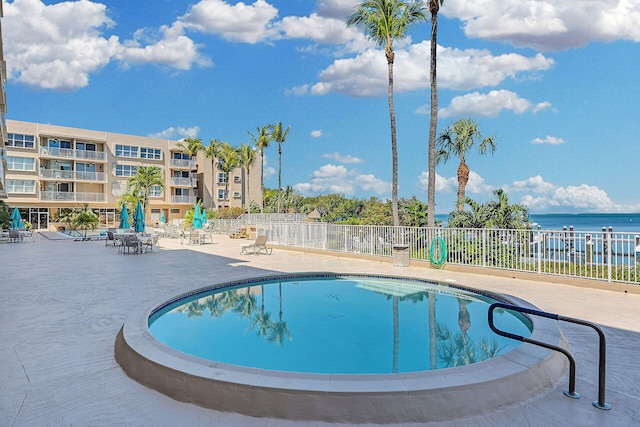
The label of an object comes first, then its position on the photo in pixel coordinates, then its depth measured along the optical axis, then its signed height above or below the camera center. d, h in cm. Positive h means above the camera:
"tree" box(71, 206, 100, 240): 2856 -5
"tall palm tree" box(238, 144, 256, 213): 4869 +795
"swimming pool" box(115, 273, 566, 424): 317 -143
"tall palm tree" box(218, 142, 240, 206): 4869 +748
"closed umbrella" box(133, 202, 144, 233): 2008 -5
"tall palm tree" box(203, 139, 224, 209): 5031 +888
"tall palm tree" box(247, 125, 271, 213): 4525 +927
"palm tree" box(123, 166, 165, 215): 4081 +385
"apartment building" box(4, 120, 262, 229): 3878 +509
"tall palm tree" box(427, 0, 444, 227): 1516 +438
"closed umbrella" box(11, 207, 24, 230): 2642 -2
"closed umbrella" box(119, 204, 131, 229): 2338 +6
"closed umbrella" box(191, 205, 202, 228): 2378 -8
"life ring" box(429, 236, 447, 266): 1096 -95
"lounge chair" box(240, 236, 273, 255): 1592 -115
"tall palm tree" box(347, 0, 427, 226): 1803 +914
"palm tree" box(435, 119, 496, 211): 3050 +593
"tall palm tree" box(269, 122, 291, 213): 4491 +947
